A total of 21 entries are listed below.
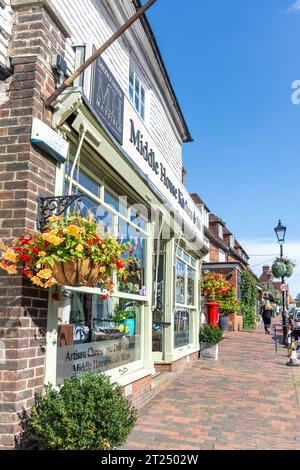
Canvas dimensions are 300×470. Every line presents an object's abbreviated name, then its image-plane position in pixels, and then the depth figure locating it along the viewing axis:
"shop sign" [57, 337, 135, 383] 4.53
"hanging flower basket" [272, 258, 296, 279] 15.95
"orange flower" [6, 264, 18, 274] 3.44
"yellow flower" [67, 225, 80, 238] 3.38
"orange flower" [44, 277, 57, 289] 3.45
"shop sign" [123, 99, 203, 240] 6.27
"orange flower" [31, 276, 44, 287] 3.42
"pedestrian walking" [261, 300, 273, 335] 22.48
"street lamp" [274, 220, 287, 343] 16.55
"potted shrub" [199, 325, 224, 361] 11.77
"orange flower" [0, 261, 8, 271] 3.44
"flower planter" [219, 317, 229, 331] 21.11
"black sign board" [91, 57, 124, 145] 5.06
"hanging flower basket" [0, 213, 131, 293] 3.41
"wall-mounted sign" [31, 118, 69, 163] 3.96
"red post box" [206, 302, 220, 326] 13.91
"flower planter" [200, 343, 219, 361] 11.93
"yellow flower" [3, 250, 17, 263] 3.44
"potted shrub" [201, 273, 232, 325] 14.84
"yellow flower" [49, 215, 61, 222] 3.56
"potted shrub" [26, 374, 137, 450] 3.48
